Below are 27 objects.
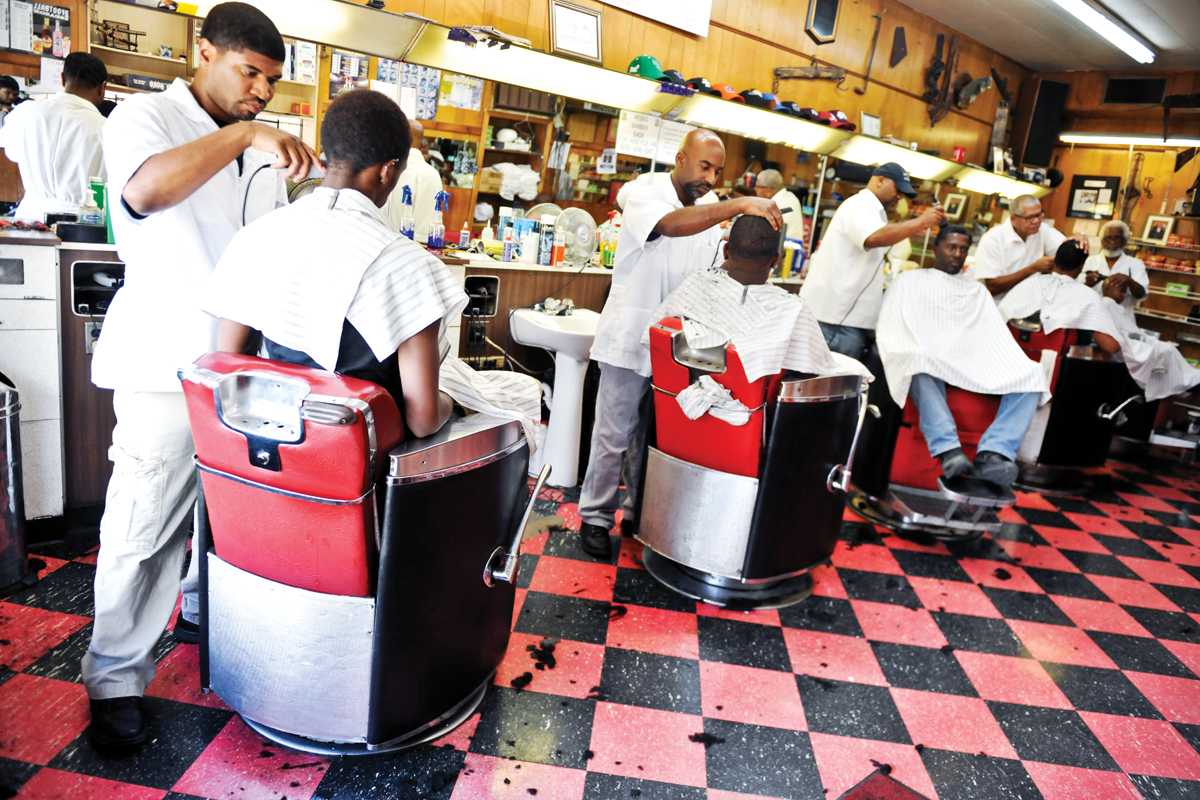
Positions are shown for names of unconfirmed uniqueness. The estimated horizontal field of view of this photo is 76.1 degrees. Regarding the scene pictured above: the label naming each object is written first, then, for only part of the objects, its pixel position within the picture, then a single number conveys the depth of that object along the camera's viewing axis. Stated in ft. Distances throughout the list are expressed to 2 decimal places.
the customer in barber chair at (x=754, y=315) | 7.31
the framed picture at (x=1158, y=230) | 23.95
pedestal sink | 10.25
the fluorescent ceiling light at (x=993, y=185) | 24.40
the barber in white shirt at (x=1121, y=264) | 16.73
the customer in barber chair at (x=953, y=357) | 10.27
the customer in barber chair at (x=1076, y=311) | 13.00
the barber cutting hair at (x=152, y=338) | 4.92
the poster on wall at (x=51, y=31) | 12.92
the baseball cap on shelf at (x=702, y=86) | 15.08
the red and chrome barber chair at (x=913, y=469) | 10.47
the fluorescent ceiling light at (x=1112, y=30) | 17.20
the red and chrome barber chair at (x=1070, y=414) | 13.16
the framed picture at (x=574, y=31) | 14.14
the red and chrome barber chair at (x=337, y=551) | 4.33
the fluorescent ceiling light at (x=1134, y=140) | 23.85
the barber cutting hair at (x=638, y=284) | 7.98
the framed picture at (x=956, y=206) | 25.43
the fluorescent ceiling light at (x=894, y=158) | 19.86
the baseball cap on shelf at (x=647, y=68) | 14.40
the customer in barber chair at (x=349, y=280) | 4.47
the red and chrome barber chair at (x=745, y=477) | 7.51
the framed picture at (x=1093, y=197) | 25.85
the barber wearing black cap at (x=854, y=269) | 11.79
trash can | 6.72
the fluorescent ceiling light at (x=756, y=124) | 15.65
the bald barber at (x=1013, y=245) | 14.62
